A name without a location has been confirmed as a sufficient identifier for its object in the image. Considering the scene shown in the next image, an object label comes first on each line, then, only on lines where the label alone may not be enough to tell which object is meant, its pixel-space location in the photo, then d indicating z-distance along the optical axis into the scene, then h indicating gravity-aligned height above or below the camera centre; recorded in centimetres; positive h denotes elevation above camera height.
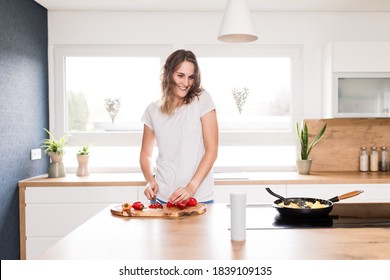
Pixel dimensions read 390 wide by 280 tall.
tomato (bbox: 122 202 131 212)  188 -34
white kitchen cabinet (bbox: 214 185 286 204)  342 -50
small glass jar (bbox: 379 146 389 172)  391 -29
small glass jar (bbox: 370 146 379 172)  393 -28
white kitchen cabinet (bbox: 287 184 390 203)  341 -50
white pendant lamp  230 +64
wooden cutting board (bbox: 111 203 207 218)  184 -36
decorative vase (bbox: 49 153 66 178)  371 -30
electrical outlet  366 -18
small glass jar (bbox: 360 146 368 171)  395 -28
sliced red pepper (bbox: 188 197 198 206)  197 -34
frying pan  176 -34
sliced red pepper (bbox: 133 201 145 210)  189 -34
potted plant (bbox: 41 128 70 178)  371 -20
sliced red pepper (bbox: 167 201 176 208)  197 -35
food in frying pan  181 -33
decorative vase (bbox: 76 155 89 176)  384 -30
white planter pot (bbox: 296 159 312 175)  380 -32
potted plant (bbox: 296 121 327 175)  381 -16
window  410 +36
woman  227 +3
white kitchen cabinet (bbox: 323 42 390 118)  366 +48
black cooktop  170 -39
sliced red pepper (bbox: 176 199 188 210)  192 -34
